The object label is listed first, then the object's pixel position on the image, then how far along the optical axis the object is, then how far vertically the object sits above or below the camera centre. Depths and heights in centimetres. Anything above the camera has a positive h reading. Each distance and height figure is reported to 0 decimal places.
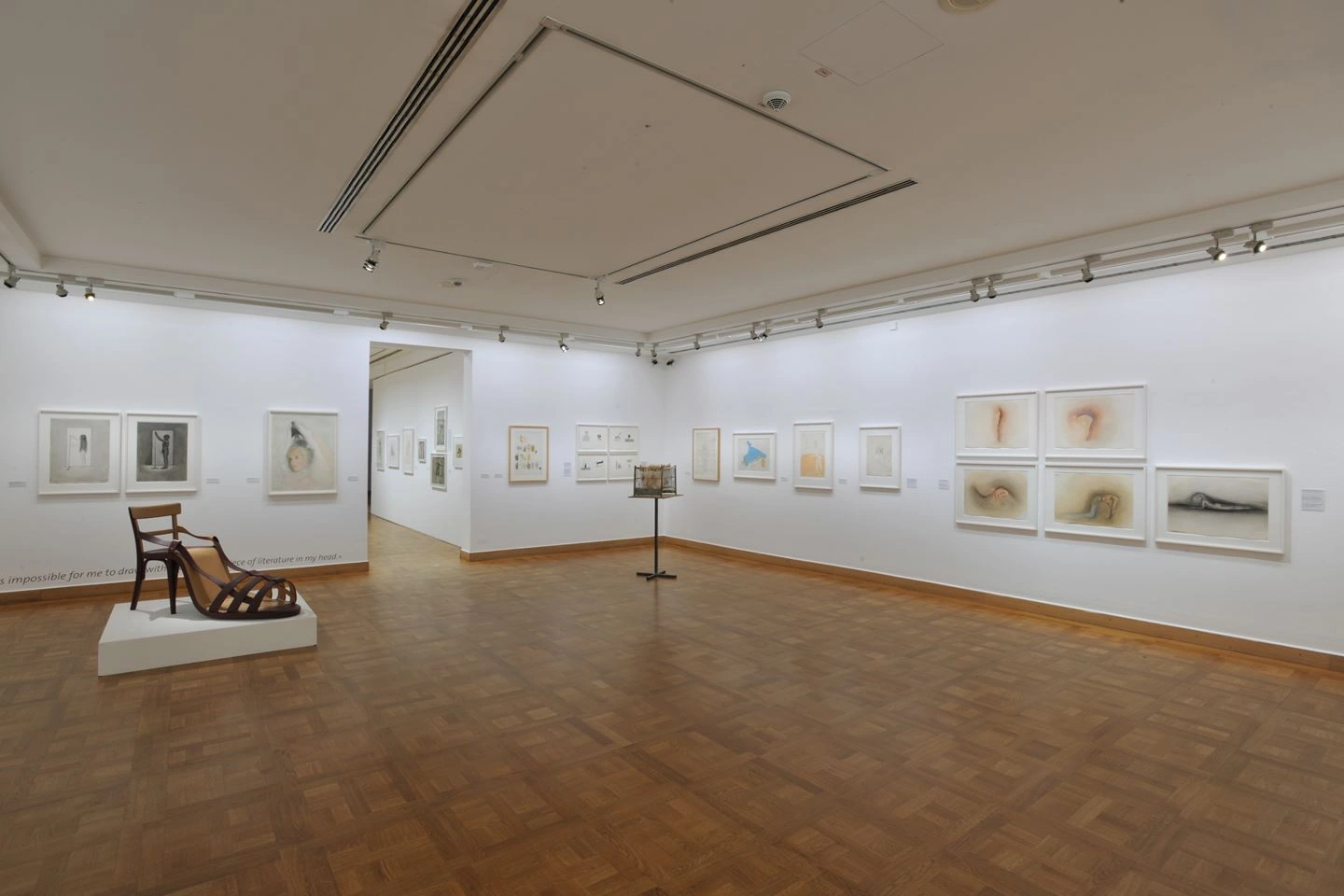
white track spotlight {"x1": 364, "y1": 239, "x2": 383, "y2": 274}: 652 +196
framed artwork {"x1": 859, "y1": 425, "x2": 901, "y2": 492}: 870 -6
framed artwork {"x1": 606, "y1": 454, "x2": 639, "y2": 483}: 1188 -30
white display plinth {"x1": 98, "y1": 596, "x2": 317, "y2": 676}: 518 -159
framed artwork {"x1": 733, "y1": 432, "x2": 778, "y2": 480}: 1049 -7
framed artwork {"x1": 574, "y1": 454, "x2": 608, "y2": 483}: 1145 -31
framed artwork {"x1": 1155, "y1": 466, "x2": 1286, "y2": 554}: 581 -49
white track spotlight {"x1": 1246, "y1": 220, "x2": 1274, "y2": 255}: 523 +172
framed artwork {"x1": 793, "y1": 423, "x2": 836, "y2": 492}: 952 -5
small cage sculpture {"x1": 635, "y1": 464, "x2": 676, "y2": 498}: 939 -40
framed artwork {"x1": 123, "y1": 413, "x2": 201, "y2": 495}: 794 -6
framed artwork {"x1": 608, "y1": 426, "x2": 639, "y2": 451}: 1189 +22
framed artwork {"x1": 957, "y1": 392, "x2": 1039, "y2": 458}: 742 +33
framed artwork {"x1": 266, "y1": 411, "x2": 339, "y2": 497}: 876 -5
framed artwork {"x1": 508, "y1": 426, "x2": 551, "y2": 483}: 1073 -6
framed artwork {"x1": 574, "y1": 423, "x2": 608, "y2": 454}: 1145 +20
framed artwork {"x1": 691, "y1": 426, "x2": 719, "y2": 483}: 1150 -5
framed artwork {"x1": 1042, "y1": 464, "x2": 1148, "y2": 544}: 659 -50
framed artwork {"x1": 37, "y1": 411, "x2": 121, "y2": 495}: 752 -7
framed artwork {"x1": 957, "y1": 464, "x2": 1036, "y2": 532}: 741 -49
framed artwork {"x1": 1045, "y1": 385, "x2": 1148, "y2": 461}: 658 +32
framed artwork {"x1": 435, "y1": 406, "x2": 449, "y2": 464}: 1213 +35
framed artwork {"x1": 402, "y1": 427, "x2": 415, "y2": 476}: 1412 -3
